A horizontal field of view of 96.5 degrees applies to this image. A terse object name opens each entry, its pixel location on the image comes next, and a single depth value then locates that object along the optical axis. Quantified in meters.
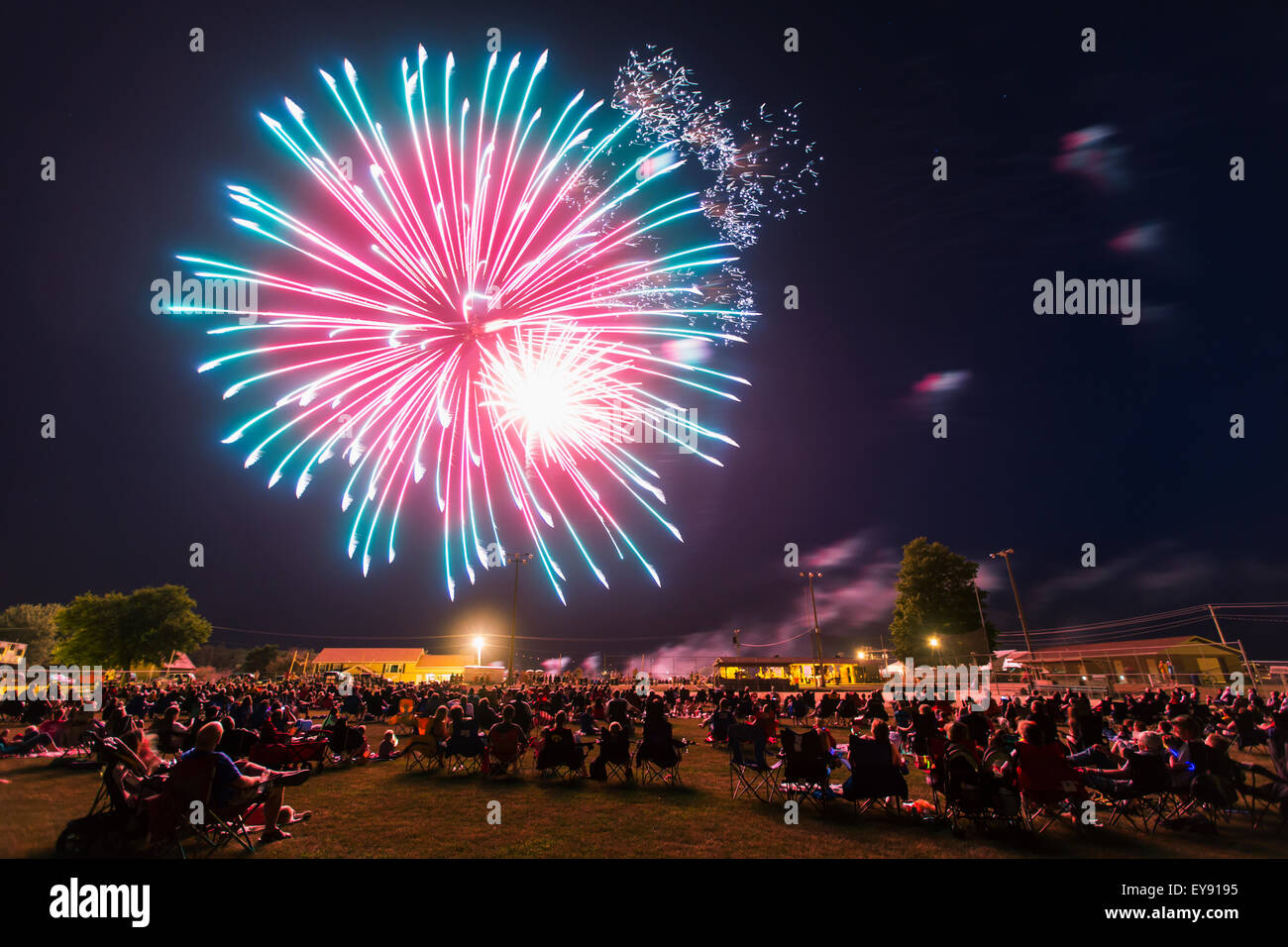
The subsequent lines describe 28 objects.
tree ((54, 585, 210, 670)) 57.59
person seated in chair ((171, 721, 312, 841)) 6.71
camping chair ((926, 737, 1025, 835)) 7.63
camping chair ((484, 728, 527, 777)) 12.32
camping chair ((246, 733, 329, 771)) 10.25
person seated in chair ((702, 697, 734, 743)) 16.27
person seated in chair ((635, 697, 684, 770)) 11.38
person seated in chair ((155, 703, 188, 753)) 13.12
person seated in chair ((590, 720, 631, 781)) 11.68
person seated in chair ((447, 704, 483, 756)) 12.34
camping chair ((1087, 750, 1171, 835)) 7.93
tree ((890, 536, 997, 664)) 49.56
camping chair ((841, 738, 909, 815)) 8.74
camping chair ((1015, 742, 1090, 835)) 7.75
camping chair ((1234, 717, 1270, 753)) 13.02
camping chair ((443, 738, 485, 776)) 12.34
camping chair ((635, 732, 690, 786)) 11.36
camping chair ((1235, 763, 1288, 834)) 7.62
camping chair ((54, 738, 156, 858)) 6.38
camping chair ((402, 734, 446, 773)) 12.67
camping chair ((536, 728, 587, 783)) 11.70
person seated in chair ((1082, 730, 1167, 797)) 7.99
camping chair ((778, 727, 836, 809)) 9.38
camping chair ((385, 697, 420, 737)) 18.05
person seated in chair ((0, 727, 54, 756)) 13.78
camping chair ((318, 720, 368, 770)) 13.51
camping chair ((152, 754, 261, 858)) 6.43
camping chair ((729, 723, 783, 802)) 10.52
